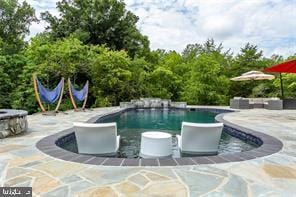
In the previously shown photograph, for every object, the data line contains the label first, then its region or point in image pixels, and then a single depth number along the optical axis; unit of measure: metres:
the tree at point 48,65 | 10.22
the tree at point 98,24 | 15.16
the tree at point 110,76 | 11.41
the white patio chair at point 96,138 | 3.73
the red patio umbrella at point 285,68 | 7.31
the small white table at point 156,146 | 3.78
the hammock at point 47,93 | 7.14
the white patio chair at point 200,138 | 3.74
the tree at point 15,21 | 13.40
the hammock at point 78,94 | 8.77
